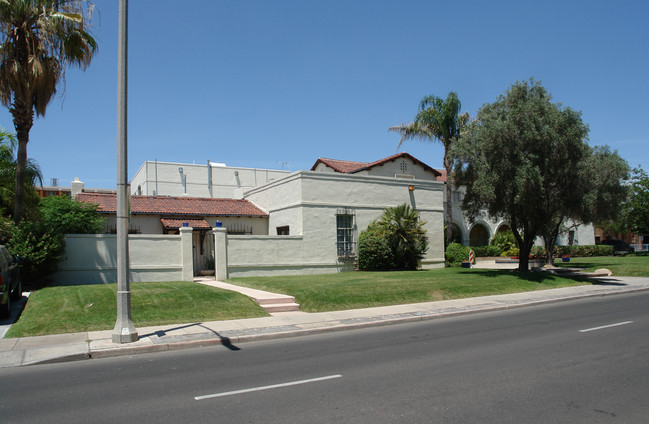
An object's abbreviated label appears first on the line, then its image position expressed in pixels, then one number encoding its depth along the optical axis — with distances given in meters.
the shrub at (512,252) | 40.83
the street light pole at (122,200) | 10.00
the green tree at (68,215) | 18.34
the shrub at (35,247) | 16.05
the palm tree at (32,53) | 15.93
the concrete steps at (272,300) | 14.12
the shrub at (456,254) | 29.27
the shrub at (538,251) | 41.03
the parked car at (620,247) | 47.60
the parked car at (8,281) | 11.84
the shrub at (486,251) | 40.66
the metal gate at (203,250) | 22.81
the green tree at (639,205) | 45.69
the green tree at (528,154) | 20.22
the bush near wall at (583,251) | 44.91
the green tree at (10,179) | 19.22
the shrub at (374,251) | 23.62
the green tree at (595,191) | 20.69
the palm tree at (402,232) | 23.89
